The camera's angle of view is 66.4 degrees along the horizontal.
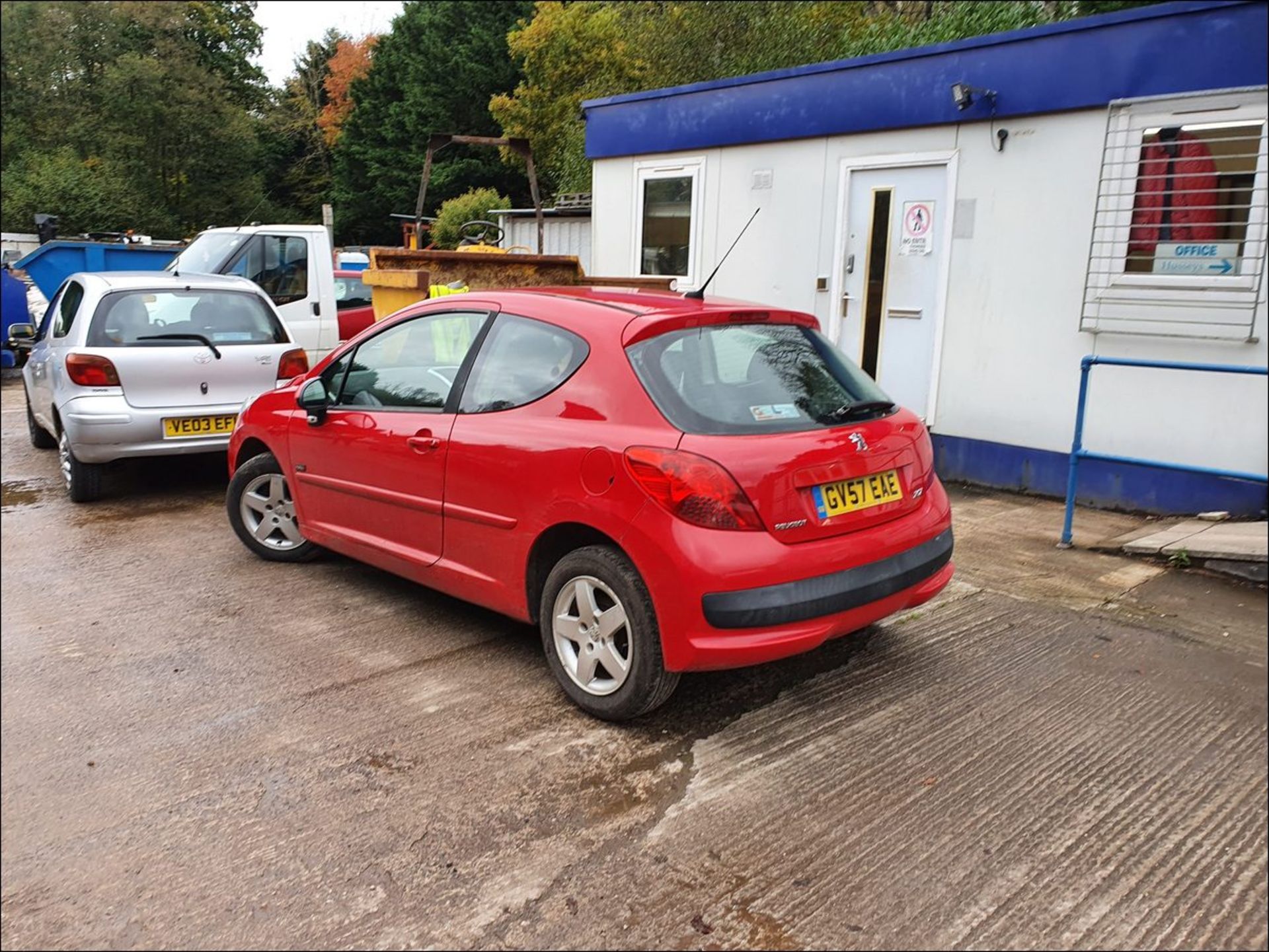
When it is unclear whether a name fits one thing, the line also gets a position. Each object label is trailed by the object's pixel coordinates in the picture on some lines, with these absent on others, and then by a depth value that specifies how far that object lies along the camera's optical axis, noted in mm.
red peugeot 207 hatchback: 3271
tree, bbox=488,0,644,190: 25688
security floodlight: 6977
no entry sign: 7598
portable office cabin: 5133
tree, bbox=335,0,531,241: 36469
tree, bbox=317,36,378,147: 42281
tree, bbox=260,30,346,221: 39375
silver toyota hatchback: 6422
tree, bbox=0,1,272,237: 22141
